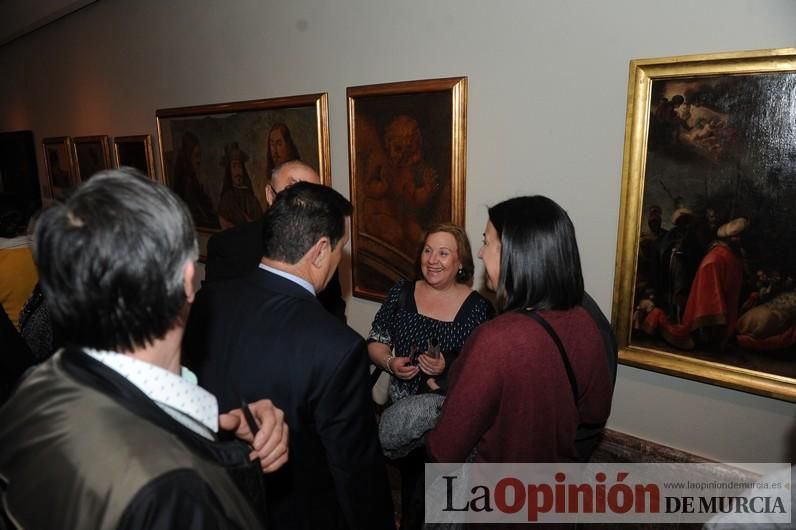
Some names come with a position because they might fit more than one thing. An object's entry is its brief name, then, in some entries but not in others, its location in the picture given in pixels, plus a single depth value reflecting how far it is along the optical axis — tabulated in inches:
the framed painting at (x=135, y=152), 226.0
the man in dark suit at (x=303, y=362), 65.3
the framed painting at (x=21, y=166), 317.4
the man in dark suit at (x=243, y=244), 124.3
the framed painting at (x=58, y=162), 281.3
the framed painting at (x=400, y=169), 127.7
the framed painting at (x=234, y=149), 159.2
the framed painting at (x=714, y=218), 87.9
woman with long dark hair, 64.4
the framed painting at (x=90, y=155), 253.0
